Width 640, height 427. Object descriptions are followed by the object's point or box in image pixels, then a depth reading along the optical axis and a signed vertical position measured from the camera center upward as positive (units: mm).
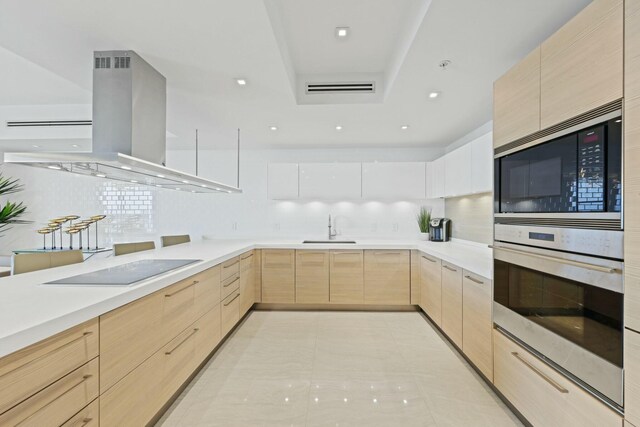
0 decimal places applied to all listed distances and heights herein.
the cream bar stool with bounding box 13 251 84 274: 2049 -353
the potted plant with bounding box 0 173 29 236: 4526 +63
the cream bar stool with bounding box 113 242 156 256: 2884 -358
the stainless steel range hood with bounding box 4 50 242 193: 1978 +704
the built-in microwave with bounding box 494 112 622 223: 1119 +190
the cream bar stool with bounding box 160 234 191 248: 3684 -344
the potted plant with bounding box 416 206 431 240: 4340 -78
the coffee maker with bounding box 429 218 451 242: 4184 -213
